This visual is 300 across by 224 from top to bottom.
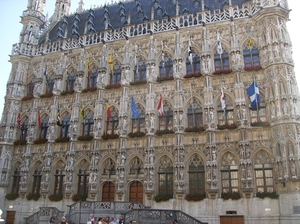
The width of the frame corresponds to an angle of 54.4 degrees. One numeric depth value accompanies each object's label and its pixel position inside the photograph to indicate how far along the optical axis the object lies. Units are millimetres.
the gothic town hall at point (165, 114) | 18995
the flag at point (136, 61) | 24703
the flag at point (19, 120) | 26094
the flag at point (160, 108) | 21189
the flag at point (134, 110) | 21812
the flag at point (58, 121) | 23894
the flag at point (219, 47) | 21531
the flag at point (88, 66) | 25531
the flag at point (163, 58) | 23639
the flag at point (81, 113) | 23964
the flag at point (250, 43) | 21625
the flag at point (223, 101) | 20188
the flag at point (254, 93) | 19500
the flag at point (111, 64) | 24453
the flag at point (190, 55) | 21922
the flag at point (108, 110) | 23172
